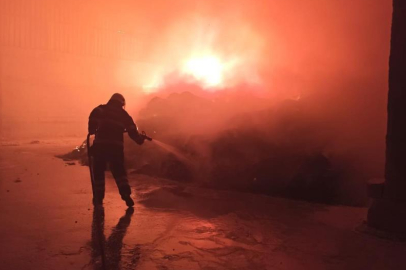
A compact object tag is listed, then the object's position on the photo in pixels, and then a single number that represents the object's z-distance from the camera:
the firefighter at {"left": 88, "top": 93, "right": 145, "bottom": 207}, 4.64
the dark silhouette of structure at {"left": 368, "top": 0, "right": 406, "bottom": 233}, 3.78
